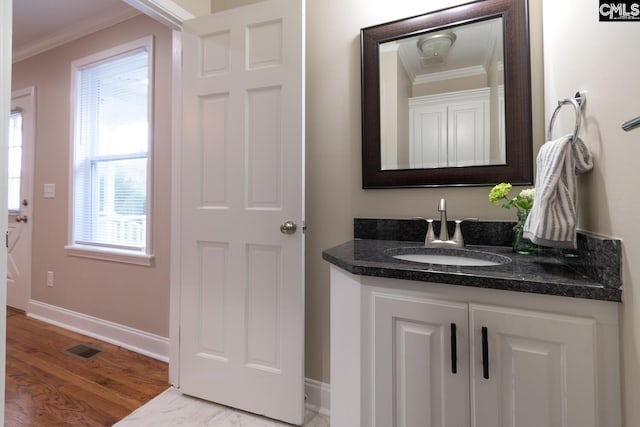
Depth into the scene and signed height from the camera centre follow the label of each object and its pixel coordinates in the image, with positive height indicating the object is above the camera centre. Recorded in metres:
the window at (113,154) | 2.24 +0.53
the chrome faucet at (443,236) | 1.26 -0.08
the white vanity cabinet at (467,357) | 0.72 -0.38
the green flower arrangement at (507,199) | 1.11 +0.08
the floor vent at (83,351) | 2.12 -0.96
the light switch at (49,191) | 2.68 +0.27
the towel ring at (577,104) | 0.84 +0.34
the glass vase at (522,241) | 1.12 -0.09
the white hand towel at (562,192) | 0.84 +0.07
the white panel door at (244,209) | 1.48 +0.06
